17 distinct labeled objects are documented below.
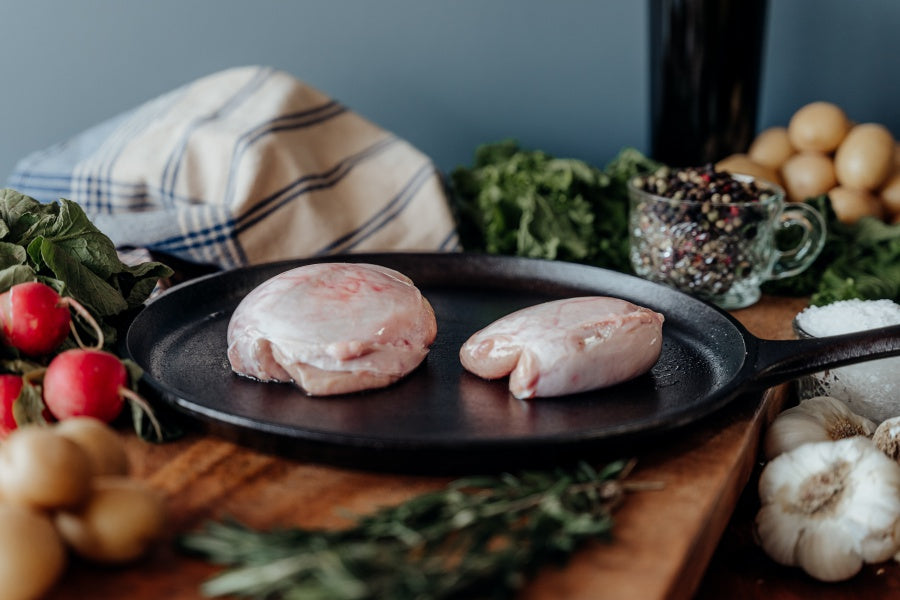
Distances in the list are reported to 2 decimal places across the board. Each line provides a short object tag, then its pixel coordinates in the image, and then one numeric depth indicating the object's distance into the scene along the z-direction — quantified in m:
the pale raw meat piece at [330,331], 0.59
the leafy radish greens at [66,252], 0.60
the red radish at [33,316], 0.56
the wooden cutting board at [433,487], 0.48
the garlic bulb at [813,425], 0.60
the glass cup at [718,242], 0.72
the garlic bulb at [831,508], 0.55
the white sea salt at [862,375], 0.64
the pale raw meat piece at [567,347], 0.58
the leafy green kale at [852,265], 0.74
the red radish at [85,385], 0.54
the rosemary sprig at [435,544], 0.45
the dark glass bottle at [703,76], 0.84
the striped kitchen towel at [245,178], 0.79
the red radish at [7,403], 0.55
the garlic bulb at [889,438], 0.60
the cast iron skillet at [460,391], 0.53
